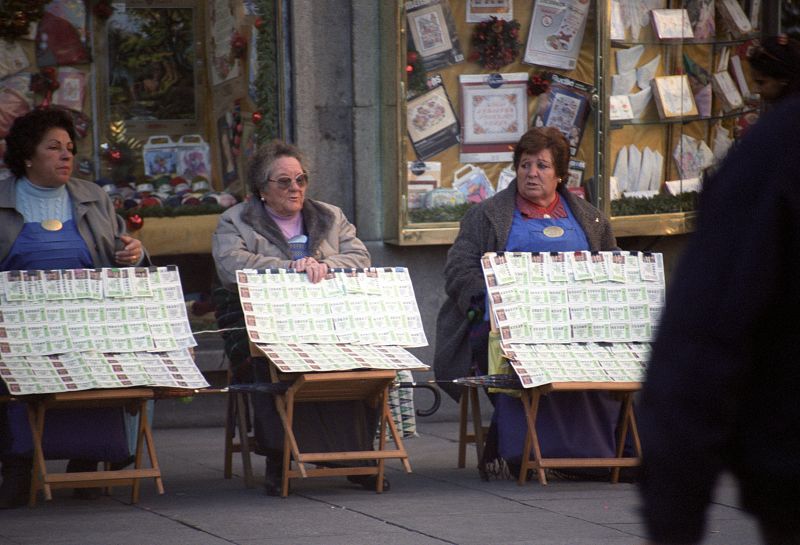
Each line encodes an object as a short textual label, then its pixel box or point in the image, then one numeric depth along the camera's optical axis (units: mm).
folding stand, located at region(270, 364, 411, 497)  11961
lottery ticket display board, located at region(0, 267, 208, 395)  11680
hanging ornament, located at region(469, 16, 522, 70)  16781
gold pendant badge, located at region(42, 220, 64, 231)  12430
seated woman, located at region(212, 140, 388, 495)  12609
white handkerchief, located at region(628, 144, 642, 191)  17516
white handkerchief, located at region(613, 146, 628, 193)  17406
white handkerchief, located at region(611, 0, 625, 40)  17203
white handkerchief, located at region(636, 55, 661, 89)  17547
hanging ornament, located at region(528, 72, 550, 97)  16891
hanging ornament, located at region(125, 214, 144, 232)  16703
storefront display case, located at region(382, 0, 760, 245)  16406
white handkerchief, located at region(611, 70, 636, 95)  17297
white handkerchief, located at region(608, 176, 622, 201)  17250
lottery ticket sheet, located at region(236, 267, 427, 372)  12156
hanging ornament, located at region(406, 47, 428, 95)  16328
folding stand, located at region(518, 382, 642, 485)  12289
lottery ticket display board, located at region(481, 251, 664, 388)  12648
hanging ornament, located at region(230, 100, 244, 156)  16922
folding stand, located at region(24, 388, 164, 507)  11391
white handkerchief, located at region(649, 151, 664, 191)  17703
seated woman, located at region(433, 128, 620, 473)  13117
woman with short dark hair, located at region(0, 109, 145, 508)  11977
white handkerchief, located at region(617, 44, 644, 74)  17328
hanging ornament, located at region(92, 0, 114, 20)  16734
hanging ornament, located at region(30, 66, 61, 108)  16562
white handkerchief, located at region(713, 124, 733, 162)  18312
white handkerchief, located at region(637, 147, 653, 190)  17609
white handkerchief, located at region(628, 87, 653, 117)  17531
